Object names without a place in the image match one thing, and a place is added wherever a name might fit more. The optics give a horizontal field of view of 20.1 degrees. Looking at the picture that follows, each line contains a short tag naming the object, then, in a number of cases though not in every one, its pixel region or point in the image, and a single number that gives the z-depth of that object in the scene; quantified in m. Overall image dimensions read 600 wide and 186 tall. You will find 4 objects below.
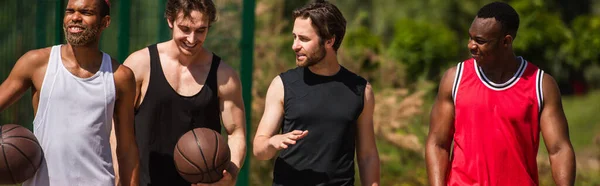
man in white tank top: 9.39
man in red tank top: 9.58
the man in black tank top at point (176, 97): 10.27
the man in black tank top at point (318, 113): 10.00
